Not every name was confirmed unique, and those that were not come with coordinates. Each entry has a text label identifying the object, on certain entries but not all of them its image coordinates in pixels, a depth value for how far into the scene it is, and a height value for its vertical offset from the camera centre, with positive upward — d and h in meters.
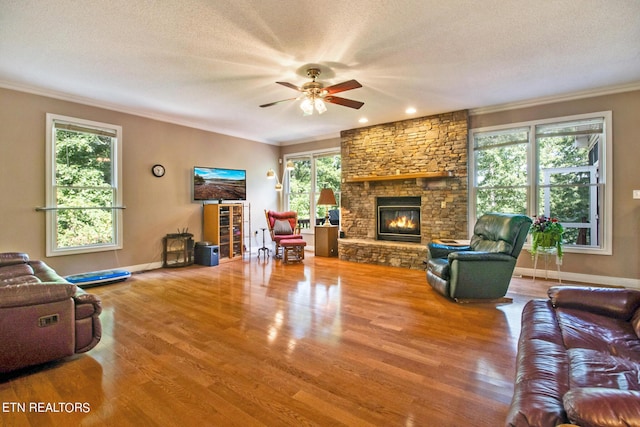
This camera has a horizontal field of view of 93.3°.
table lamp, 6.48 +0.29
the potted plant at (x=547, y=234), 4.25 -0.32
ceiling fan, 3.61 +1.43
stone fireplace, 5.47 +0.54
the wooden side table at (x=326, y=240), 6.85 -0.66
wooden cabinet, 6.20 -0.35
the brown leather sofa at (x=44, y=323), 2.07 -0.82
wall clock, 5.59 +0.76
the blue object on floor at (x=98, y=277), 4.35 -0.99
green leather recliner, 3.60 -0.68
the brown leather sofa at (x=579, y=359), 0.97 -0.73
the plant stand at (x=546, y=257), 4.41 -0.70
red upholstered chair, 6.55 -0.33
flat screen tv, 6.23 +0.60
